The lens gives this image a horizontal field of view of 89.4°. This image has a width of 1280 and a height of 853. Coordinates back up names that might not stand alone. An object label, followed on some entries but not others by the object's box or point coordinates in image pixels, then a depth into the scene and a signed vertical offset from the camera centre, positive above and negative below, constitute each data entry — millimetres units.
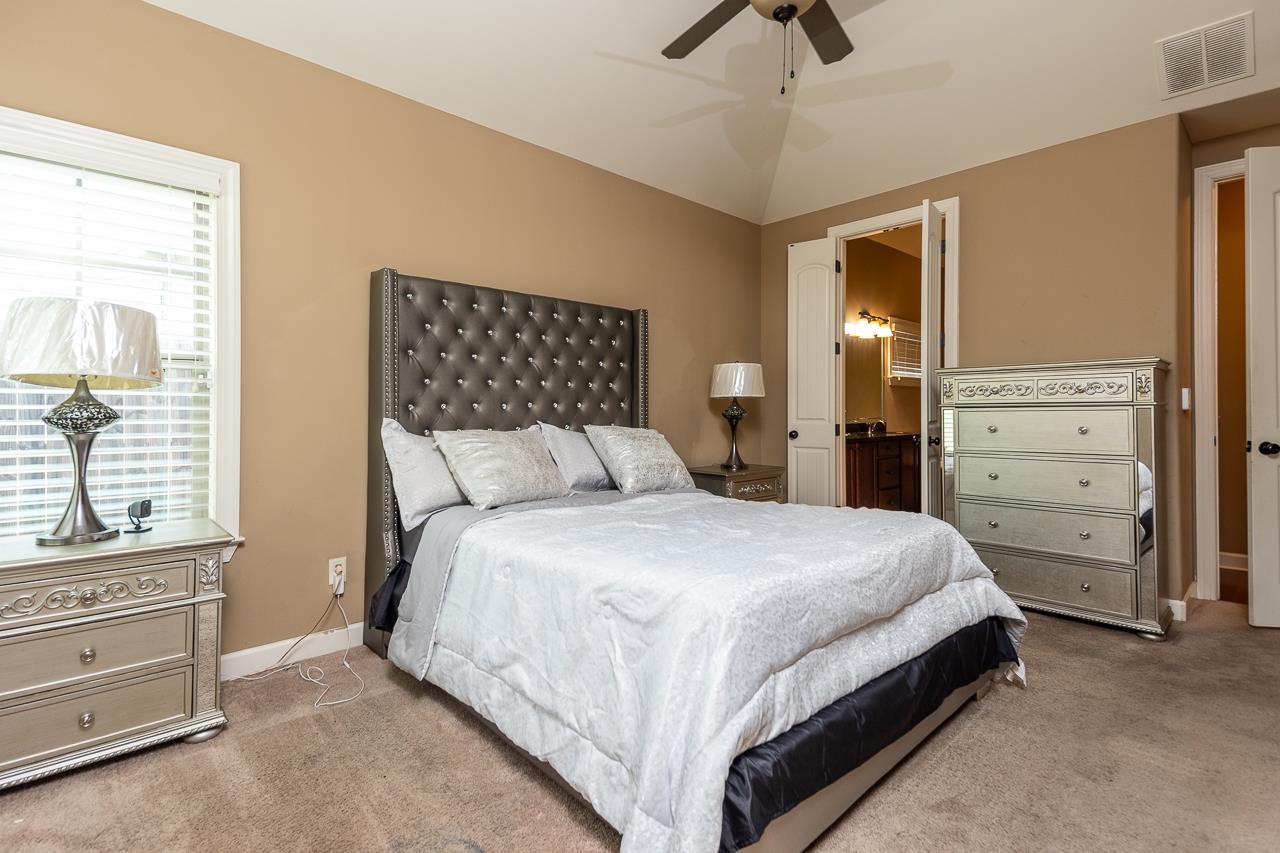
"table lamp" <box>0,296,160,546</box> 1864 +207
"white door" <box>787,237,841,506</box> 4461 +378
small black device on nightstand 2133 -281
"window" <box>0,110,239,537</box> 2215 +523
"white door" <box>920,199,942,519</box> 3732 +275
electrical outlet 2877 -663
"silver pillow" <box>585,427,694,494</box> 3199 -166
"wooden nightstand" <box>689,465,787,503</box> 3822 -330
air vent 2977 +1775
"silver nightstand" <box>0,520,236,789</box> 1791 -653
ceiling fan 2271 +1476
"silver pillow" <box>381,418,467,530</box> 2629 -201
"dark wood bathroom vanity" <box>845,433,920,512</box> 5246 -378
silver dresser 3076 -272
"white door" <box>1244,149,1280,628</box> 3195 +229
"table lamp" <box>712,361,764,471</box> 4258 +278
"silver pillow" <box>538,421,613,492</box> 3150 -162
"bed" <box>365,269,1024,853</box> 1344 -566
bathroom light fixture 6035 +959
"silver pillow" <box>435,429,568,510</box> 2642 -171
